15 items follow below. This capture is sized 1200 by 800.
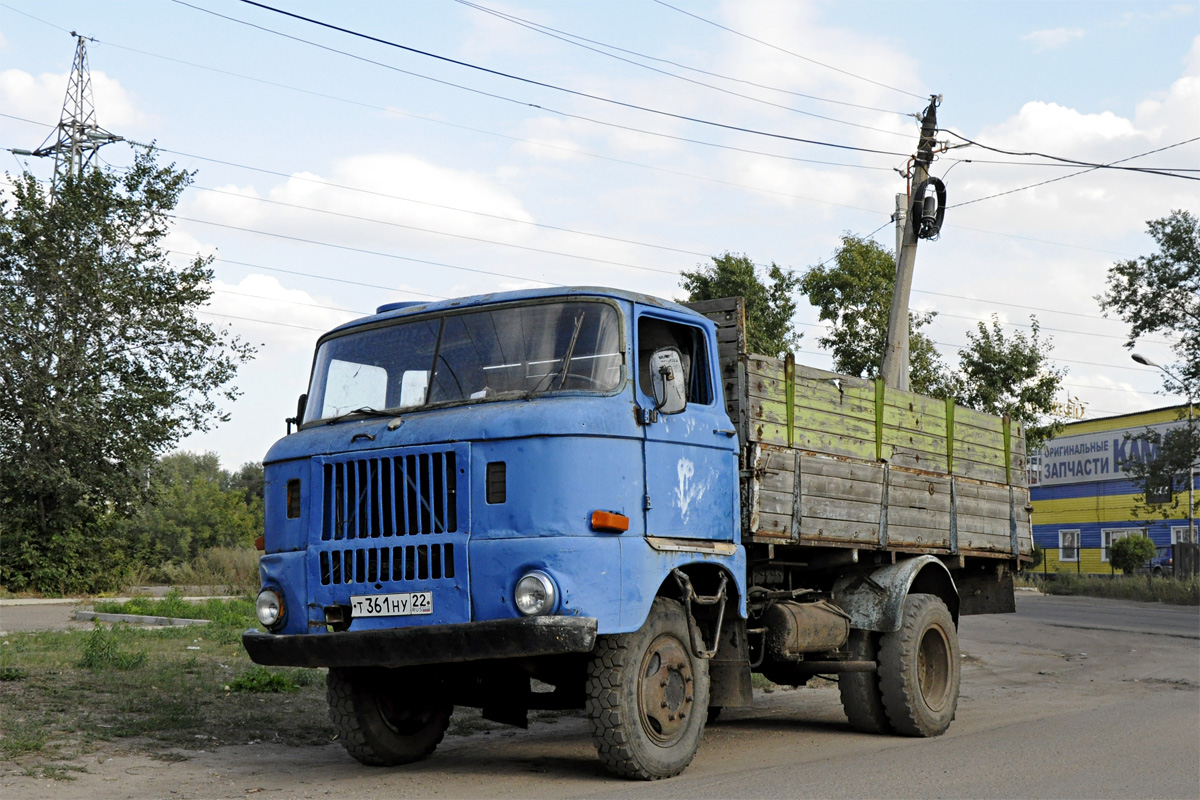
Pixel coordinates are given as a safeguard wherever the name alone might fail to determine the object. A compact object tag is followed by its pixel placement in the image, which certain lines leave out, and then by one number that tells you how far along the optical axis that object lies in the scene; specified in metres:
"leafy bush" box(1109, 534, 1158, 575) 45.72
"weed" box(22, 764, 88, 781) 6.66
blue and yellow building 53.84
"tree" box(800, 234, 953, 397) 26.97
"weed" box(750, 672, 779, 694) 13.09
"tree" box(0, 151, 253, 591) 25.78
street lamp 37.50
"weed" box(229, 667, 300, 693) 10.32
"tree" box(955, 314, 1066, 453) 30.30
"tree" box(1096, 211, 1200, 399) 37.62
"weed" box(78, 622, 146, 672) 10.81
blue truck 6.39
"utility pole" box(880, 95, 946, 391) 17.41
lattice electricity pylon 32.00
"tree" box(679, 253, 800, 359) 28.55
